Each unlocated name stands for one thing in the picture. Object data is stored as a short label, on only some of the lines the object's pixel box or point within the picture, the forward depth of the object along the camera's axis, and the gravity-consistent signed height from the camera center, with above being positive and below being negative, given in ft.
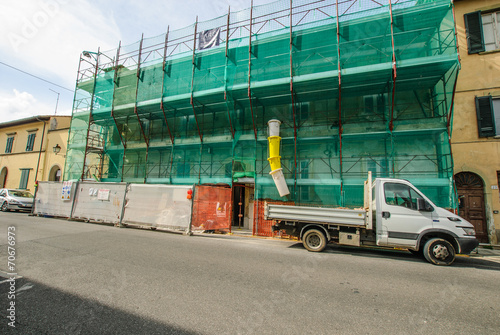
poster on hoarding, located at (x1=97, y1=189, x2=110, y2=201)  38.45 +0.63
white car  51.85 -1.09
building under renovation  37.55 +19.61
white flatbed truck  21.06 -1.57
